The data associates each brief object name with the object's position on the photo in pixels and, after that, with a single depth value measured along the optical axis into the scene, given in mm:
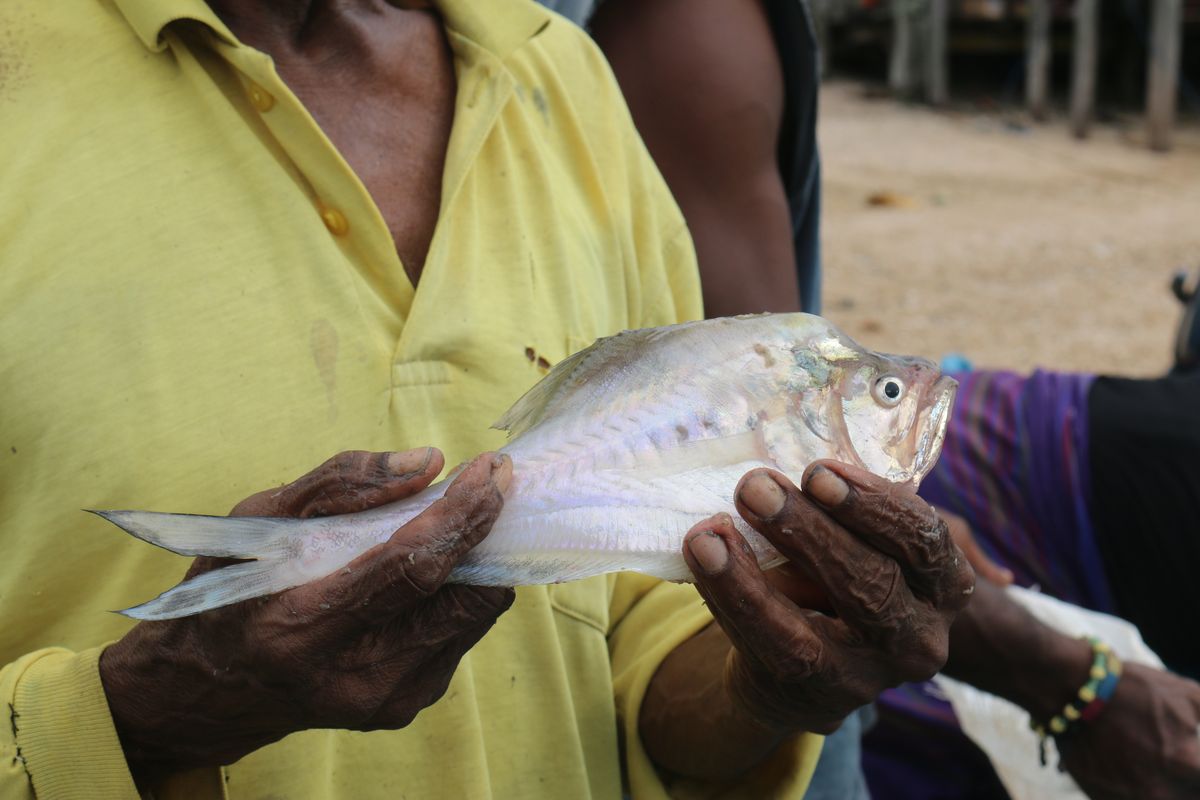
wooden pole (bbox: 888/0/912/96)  14242
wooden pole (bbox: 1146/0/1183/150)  11406
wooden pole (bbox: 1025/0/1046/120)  12906
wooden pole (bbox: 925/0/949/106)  13969
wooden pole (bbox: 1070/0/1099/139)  12312
